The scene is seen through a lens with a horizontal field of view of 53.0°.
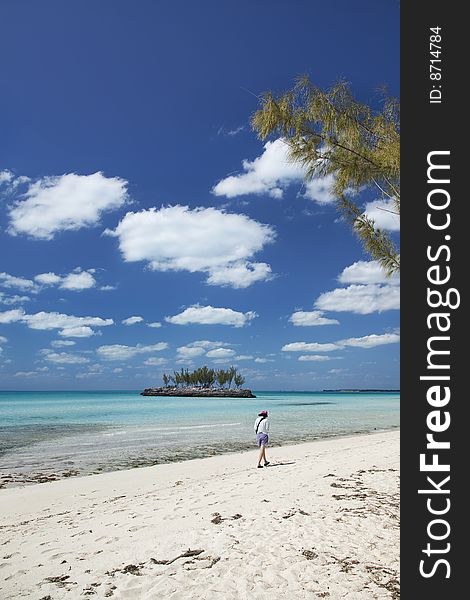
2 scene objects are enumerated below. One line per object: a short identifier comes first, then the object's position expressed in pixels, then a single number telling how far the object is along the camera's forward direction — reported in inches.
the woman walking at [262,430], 582.2
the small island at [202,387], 5108.3
